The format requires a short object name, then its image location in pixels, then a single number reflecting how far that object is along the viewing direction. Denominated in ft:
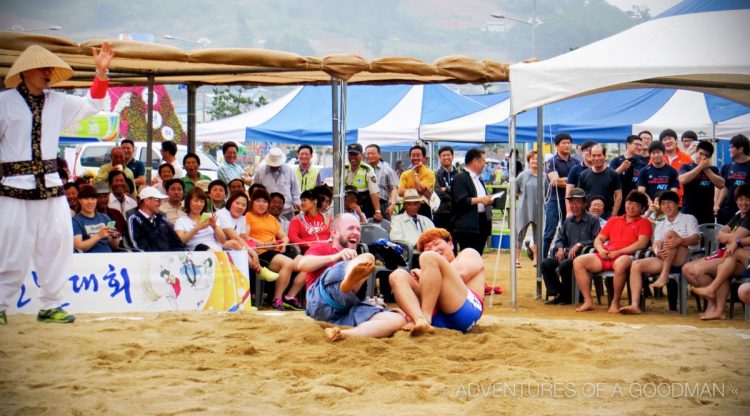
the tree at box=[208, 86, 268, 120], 165.37
